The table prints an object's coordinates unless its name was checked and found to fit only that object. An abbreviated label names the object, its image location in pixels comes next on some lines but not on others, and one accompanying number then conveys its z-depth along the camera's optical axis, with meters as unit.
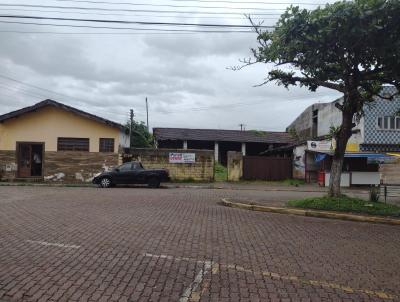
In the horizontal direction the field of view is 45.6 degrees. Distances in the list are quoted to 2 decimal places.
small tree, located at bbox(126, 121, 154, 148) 48.70
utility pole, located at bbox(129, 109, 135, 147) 49.81
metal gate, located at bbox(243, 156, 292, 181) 34.00
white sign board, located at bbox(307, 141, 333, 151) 31.98
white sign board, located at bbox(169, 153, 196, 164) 31.39
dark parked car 26.33
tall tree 12.28
